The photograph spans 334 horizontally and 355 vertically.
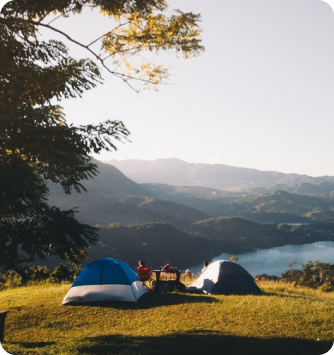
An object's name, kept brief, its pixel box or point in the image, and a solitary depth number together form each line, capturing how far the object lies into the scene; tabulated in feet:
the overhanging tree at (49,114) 26.13
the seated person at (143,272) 49.06
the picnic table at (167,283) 47.39
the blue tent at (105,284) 40.40
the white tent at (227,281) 48.93
